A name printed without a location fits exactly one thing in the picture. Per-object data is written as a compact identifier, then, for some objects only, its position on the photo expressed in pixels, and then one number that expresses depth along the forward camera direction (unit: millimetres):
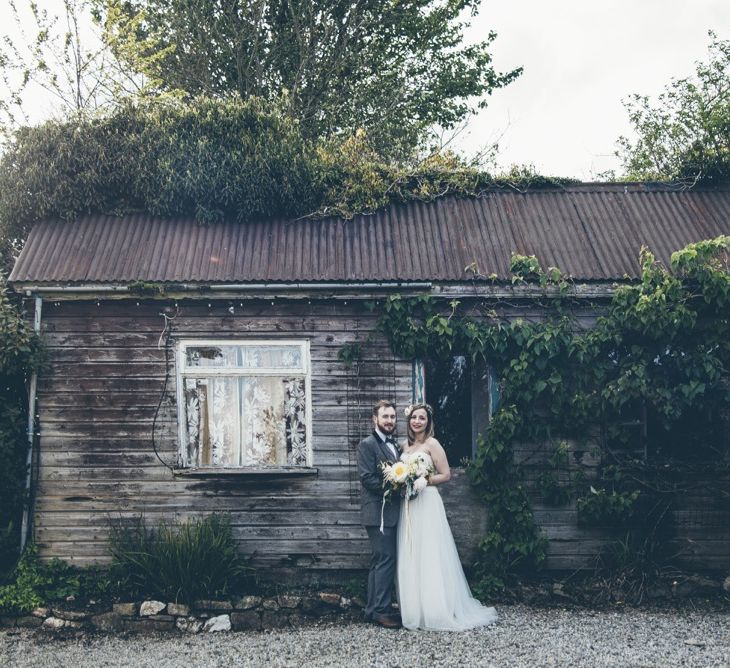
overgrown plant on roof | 9617
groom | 7473
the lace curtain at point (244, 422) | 8922
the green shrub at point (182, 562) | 8094
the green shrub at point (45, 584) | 8086
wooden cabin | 8781
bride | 7352
